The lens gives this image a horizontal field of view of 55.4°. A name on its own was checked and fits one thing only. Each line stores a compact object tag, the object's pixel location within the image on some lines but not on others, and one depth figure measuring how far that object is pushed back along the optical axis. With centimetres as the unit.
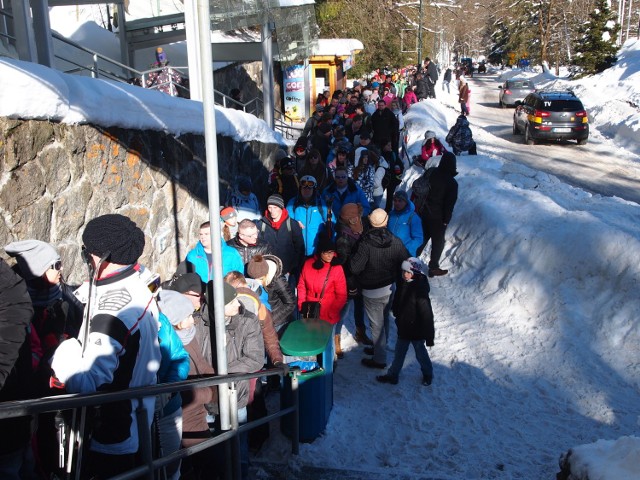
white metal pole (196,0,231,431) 297
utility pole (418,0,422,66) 3541
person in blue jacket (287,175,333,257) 737
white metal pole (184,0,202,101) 808
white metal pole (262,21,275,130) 1257
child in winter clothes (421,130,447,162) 1120
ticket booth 2141
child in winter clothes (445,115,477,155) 1415
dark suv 2027
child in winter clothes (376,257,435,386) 569
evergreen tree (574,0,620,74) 3550
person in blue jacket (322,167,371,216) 810
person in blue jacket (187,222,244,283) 527
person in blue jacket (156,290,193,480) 330
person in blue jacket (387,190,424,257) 741
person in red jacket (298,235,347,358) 597
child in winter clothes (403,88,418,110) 2419
